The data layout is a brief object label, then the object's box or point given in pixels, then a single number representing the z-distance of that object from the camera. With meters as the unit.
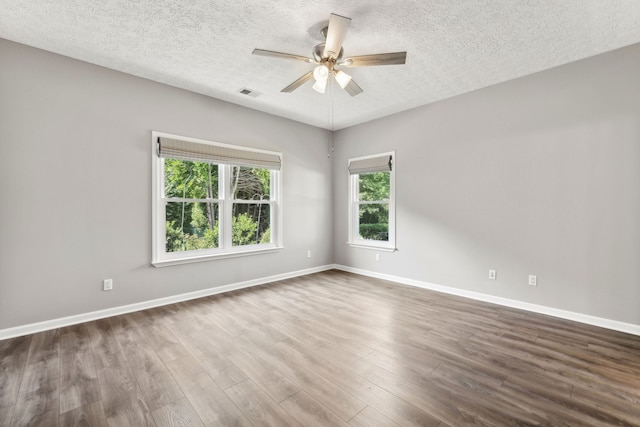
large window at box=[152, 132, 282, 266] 3.60
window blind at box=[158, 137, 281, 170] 3.57
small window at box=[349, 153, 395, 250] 4.77
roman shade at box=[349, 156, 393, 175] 4.73
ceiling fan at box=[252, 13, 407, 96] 2.13
